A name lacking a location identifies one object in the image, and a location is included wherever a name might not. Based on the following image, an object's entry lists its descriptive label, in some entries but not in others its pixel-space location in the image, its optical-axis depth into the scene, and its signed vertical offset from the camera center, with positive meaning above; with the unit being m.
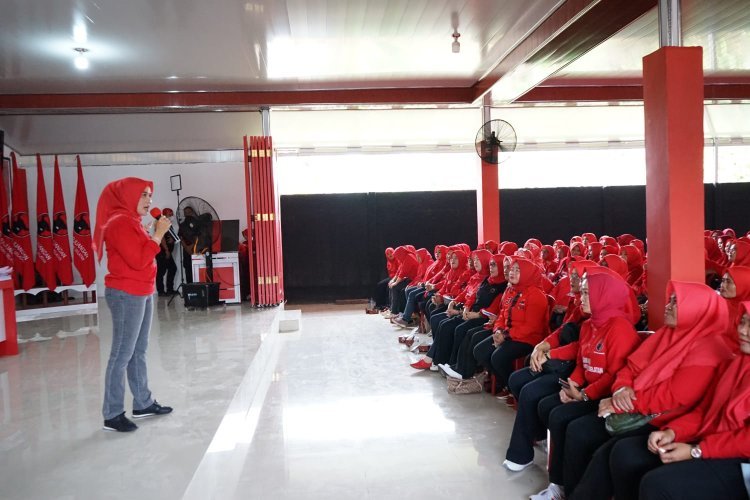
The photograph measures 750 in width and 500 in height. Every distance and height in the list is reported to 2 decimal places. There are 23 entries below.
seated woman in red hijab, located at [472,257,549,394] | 3.51 -0.68
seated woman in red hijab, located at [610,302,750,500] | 1.72 -0.79
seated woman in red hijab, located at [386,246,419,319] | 7.16 -0.73
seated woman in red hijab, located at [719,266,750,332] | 2.46 -0.32
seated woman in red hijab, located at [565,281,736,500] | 2.04 -0.62
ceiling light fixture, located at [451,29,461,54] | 5.23 +1.69
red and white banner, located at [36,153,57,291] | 7.70 -0.07
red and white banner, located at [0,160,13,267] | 7.16 +0.05
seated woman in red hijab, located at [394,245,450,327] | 6.13 -0.72
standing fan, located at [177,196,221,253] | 7.35 +0.13
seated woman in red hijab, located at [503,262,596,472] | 2.70 -0.84
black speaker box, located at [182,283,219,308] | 7.22 -0.81
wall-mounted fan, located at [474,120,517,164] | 6.61 +0.97
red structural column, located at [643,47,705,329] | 3.14 +0.30
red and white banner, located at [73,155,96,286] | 8.05 +0.01
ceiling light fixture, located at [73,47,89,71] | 5.46 +1.84
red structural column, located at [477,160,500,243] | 7.53 +0.26
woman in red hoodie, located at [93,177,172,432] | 2.89 -0.18
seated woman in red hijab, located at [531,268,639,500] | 2.38 -0.66
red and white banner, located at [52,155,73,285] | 7.84 -0.01
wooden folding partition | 7.50 +0.10
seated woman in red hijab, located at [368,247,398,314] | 7.86 -0.96
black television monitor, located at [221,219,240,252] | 8.75 -0.07
